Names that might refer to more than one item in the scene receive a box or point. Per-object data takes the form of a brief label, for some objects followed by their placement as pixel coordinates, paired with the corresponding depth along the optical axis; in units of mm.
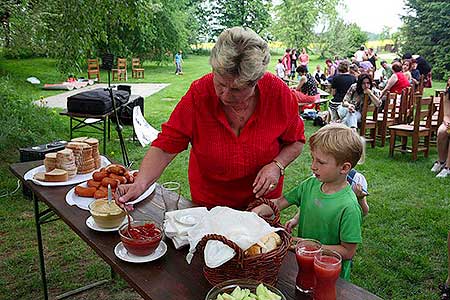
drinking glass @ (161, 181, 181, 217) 1902
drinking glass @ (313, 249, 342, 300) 1253
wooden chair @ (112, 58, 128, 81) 18594
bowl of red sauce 1561
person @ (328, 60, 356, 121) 8242
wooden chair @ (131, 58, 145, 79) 19409
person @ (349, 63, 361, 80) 9867
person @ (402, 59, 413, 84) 10521
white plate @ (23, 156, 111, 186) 2332
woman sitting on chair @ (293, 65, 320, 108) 9664
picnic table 1368
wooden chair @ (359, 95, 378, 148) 7363
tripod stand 5609
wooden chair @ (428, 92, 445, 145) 6963
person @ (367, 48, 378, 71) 15876
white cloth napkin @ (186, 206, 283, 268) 1255
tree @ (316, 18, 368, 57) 29203
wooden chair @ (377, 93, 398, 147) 7265
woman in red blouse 1885
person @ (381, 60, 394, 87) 13030
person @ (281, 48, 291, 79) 19061
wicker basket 1249
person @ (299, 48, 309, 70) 18922
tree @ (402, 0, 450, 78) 18672
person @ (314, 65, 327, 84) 15082
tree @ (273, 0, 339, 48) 30562
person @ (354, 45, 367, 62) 15648
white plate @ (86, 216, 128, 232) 1811
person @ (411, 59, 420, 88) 11758
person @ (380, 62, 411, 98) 8961
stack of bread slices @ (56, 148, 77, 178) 2398
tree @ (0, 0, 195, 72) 6016
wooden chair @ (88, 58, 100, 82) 17944
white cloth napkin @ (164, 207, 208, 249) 1649
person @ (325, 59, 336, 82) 15355
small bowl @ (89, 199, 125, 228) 1797
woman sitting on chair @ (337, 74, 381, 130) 7379
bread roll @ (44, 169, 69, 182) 2334
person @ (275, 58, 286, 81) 16109
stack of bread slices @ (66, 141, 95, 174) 2465
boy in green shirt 1751
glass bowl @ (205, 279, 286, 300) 1214
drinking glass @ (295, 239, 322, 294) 1342
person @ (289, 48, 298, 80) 19781
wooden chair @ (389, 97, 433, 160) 6539
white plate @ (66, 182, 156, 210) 2076
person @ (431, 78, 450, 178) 5934
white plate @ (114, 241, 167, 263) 1564
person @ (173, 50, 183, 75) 20591
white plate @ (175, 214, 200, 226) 1651
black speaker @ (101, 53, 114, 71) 5555
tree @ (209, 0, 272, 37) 35438
